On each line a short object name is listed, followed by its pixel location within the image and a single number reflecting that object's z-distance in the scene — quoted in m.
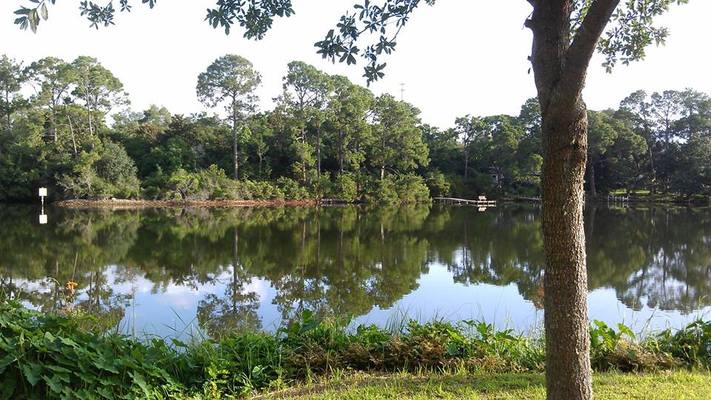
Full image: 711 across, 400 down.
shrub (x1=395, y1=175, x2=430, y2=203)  35.16
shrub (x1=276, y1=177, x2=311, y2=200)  32.88
